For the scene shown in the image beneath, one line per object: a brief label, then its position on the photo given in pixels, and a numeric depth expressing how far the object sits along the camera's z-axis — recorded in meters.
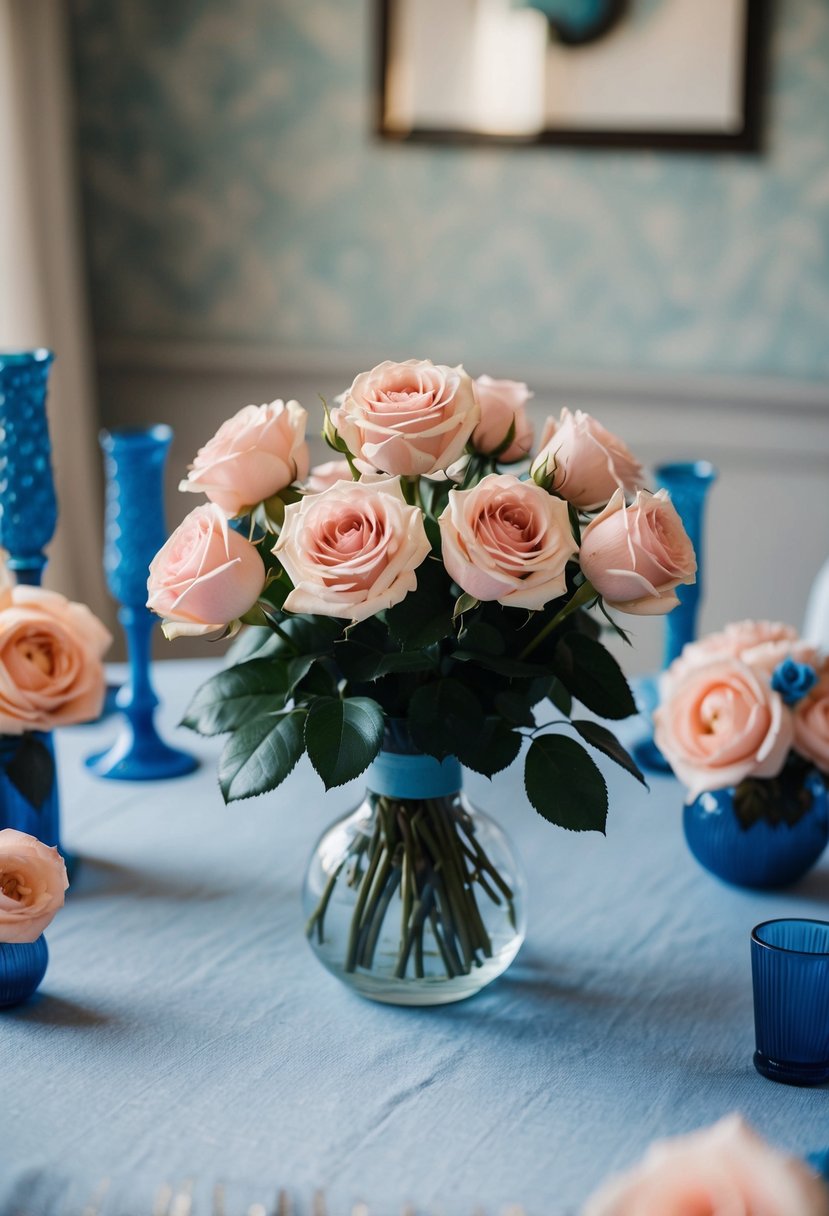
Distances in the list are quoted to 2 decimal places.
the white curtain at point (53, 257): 2.48
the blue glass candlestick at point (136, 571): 1.31
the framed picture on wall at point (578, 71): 2.62
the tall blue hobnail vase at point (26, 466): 1.16
